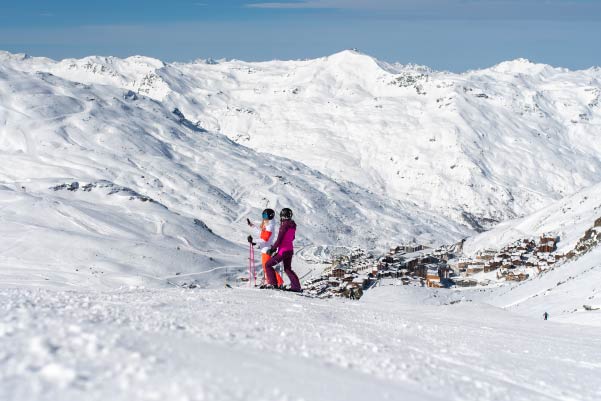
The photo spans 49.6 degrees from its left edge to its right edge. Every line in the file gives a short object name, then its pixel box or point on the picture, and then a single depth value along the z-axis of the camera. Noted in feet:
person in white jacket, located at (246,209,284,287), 54.39
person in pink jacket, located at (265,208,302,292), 53.21
